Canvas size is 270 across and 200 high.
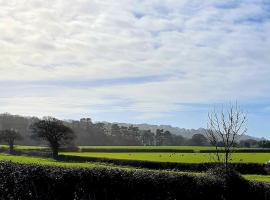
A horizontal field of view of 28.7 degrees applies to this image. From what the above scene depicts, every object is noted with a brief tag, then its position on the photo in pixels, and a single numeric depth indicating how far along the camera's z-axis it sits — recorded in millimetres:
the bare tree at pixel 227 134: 37962
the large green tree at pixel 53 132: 78688
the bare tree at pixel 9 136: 96462
